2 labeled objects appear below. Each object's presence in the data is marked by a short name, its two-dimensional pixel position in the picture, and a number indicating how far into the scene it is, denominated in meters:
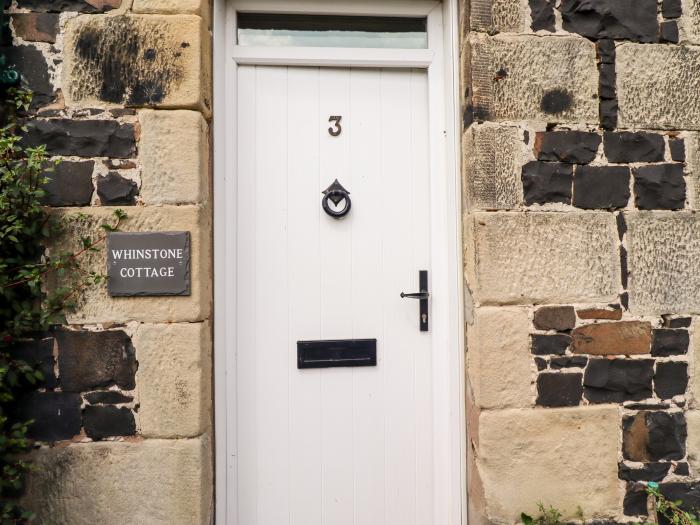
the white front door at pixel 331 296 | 2.31
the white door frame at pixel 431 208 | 2.24
